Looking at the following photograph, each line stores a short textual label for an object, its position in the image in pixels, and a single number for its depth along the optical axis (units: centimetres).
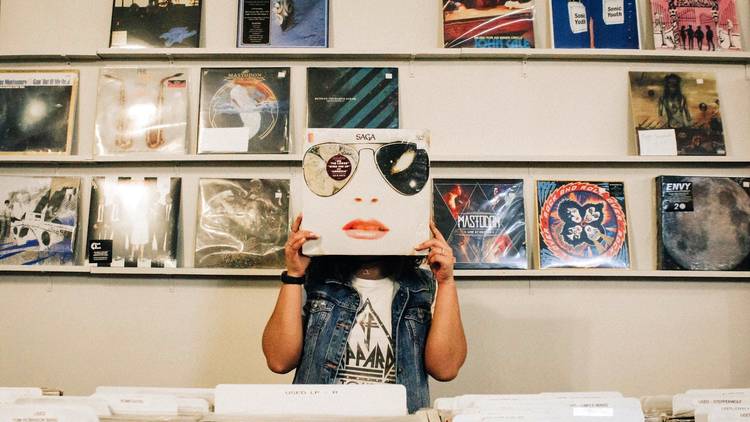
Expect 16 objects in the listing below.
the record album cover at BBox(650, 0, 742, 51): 195
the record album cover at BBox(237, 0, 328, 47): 195
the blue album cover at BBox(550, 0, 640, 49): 195
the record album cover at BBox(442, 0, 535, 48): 194
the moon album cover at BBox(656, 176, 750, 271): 183
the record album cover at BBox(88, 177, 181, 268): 185
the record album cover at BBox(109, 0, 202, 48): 196
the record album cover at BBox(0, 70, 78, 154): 193
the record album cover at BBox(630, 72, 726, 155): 189
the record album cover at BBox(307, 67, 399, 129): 190
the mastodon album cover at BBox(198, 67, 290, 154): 189
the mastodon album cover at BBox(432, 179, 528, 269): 184
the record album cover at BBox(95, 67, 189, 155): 190
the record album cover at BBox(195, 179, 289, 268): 185
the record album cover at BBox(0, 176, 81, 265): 187
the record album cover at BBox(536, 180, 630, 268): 184
